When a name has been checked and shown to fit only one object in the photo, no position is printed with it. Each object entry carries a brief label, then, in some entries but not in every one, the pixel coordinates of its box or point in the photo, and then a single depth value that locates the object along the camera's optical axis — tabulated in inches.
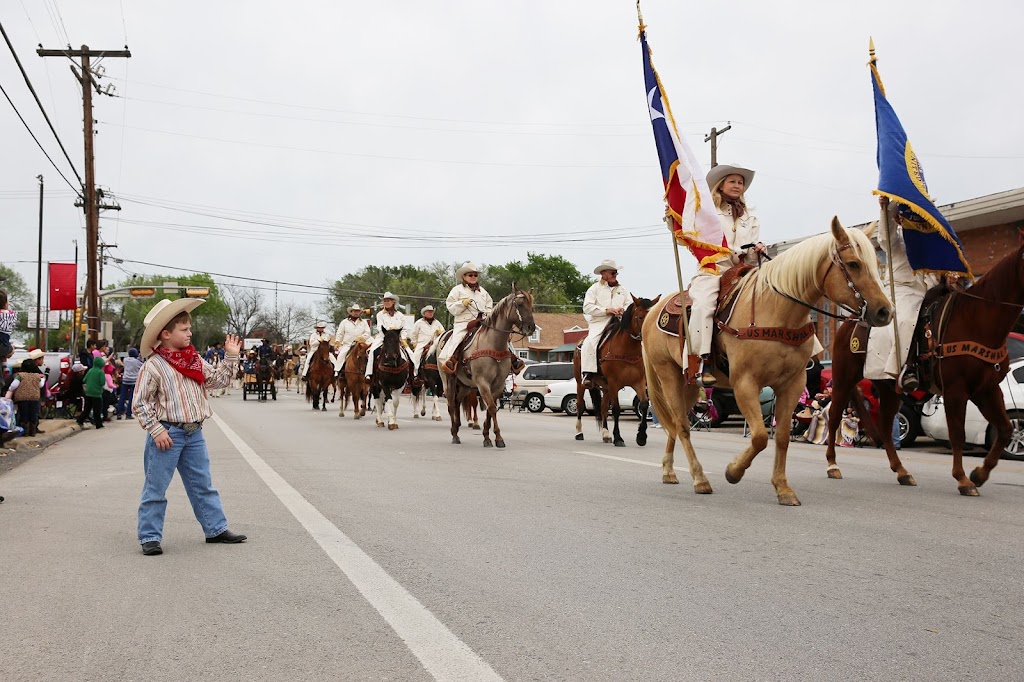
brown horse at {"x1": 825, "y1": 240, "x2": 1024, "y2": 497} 318.3
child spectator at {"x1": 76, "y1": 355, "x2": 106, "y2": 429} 797.9
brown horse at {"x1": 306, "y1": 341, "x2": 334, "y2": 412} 1123.3
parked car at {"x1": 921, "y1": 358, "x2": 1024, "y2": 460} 516.1
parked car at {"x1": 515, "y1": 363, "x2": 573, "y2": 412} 1348.4
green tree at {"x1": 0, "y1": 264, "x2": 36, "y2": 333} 4411.9
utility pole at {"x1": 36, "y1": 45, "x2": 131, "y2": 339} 1205.7
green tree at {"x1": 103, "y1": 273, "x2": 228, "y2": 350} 4658.0
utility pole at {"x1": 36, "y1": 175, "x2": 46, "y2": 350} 2302.5
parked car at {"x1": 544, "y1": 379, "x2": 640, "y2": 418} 1206.3
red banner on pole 1153.5
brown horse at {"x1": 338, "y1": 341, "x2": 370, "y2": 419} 907.4
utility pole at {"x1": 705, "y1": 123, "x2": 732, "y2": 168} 1330.0
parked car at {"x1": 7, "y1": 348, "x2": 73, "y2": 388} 886.9
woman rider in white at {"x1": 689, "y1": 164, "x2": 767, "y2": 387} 349.7
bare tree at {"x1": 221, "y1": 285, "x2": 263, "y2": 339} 3940.5
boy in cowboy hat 243.1
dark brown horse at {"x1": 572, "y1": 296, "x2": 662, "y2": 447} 568.4
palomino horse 282.8
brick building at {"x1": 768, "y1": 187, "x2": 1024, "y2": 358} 894.4
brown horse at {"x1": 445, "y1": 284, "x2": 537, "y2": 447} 569.6
